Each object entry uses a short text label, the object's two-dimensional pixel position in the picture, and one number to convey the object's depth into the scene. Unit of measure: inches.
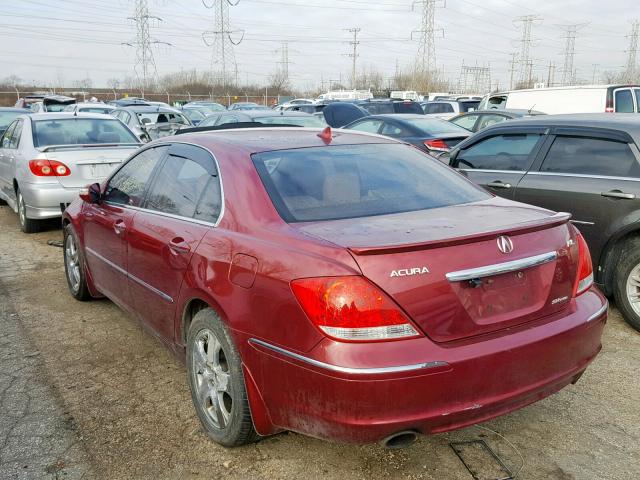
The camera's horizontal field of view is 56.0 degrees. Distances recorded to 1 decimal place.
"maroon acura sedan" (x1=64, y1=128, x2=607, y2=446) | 92.0
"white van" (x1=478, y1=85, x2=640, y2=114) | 463.8
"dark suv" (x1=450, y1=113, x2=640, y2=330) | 182.4
